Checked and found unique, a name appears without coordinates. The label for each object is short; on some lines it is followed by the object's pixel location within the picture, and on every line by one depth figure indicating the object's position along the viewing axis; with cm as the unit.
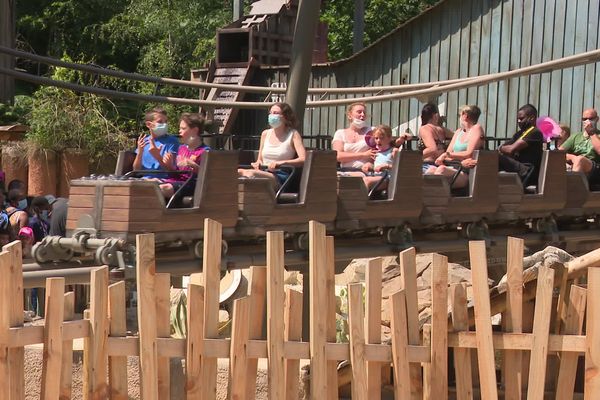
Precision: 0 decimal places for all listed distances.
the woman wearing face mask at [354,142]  1812
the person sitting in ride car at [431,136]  1889
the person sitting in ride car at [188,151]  1522
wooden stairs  3703
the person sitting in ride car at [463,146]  1825
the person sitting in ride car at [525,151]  1902
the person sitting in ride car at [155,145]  1587
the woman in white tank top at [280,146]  1647
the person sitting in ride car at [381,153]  1781
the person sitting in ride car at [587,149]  2028
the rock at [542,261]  1228
